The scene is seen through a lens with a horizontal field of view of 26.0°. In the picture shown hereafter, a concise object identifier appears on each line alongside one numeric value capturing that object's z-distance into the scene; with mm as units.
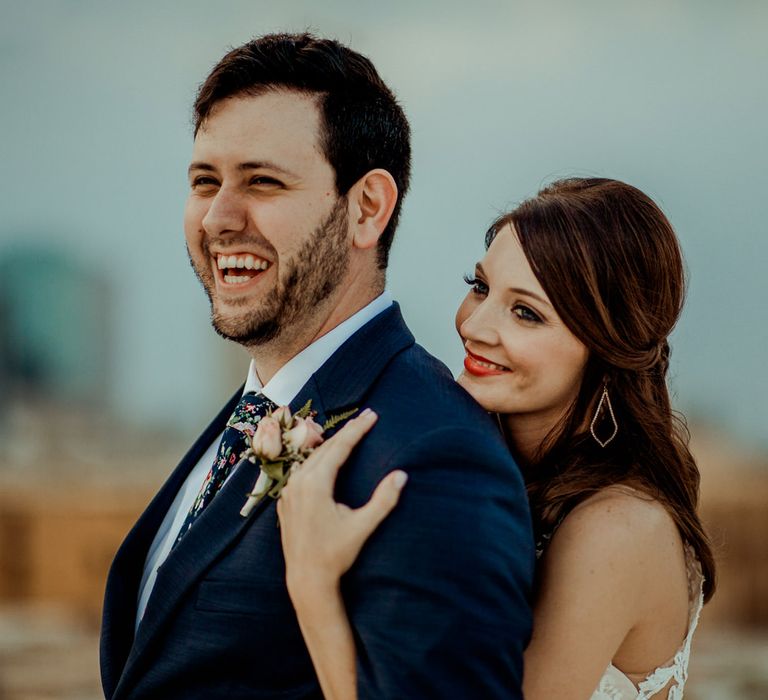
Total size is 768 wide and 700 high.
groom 1116
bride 1272
